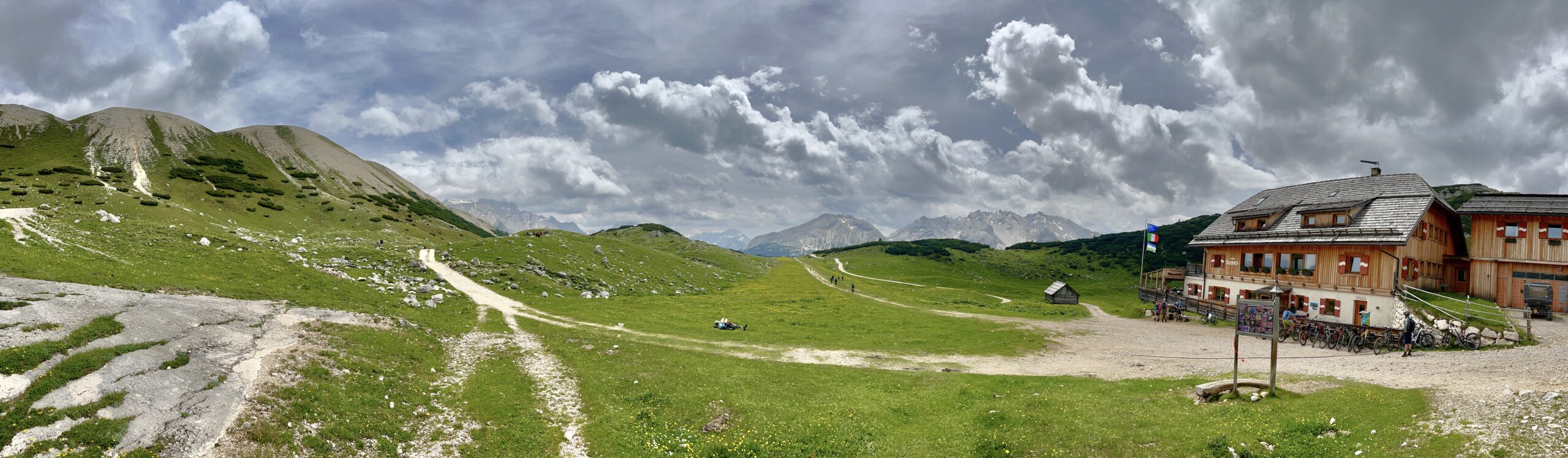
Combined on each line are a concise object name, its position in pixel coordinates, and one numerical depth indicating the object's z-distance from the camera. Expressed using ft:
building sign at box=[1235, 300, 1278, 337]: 73.34
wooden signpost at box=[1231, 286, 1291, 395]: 69.41
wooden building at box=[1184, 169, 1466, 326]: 146.10
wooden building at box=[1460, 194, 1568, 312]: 136.67
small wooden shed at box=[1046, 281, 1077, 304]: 299.58
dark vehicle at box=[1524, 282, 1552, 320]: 132.77
